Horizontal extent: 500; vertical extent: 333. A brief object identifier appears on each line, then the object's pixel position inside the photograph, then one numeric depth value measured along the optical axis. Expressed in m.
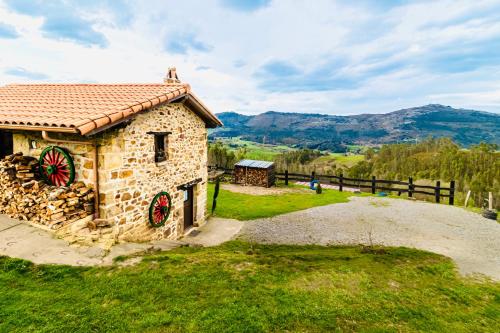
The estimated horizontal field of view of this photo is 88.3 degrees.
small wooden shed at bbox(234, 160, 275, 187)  22.67
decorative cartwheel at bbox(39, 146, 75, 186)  7.16
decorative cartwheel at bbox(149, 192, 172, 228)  8.97
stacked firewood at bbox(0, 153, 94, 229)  6.75
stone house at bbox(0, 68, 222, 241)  7.04
